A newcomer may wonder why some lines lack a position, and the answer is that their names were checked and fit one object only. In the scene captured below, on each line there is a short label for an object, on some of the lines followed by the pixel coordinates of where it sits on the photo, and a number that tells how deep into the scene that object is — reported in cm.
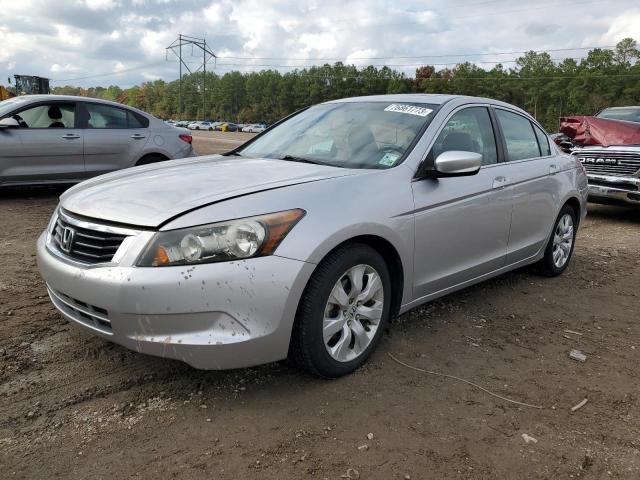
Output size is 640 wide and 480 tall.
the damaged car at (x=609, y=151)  829
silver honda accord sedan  256
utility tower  8006
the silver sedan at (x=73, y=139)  756
